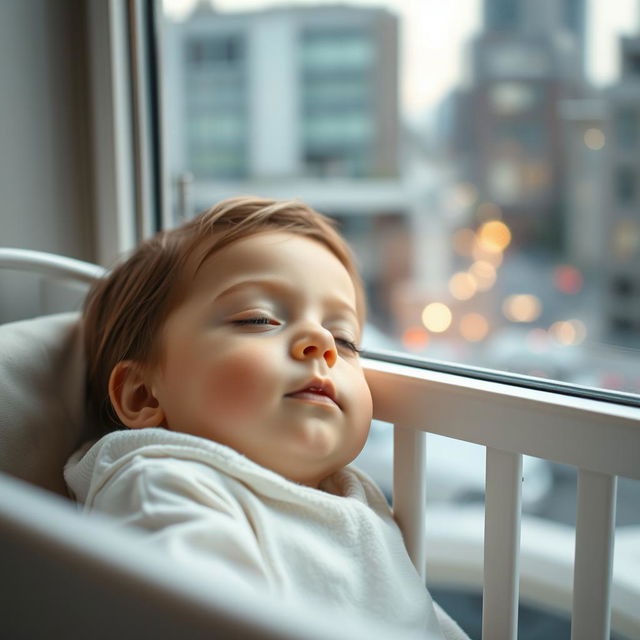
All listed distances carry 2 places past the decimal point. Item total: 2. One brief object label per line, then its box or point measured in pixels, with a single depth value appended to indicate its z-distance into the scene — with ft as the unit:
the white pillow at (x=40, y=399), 2.86
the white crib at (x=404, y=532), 1.32
